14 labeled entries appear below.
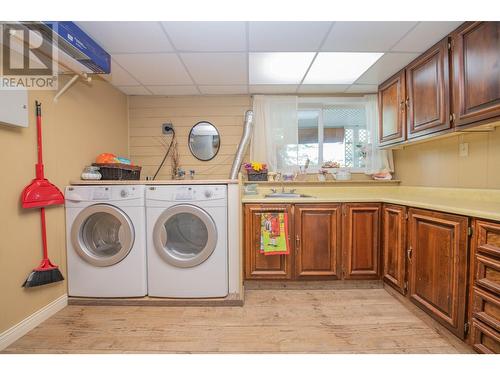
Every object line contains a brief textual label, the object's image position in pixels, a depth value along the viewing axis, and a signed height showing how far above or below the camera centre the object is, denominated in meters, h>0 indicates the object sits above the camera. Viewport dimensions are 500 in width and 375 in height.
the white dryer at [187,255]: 1.99 -0.56
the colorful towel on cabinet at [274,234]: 2.22 -0.51
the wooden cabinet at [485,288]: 1.24 -0.60
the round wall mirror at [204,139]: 3.05 +0.52
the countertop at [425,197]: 1.45 -0.18
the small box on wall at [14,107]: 1.44 +0.47
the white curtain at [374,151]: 2.89 +0.33
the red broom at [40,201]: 1.65 -0.14
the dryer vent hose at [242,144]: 2.87 +0.42
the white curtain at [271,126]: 2.92 +0.66
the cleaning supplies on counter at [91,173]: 2.12 +0.07
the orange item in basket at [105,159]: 2.31 +0.22
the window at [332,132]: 3.02 +0.60
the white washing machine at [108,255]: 1.99 -0.55
